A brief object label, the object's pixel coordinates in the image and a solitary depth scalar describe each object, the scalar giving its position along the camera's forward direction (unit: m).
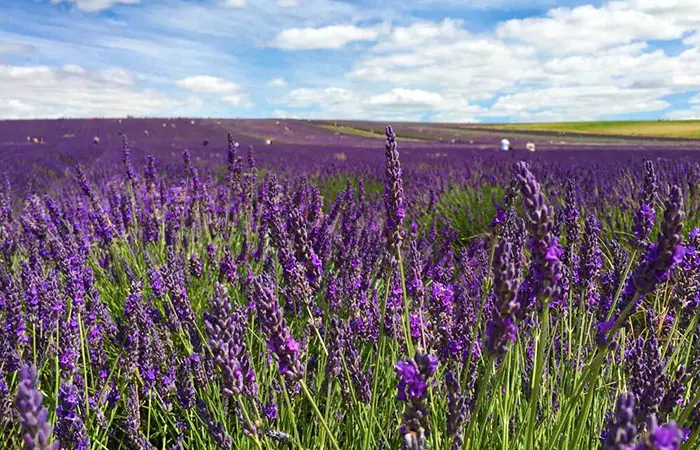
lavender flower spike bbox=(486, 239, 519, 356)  0.25
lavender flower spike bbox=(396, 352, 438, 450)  0.26
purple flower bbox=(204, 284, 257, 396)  0.29
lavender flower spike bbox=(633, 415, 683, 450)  0.18
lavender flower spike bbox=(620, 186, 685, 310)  0.25
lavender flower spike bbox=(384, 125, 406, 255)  0.38
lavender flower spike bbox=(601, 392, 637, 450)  0.20
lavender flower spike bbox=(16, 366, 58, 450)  0.20
